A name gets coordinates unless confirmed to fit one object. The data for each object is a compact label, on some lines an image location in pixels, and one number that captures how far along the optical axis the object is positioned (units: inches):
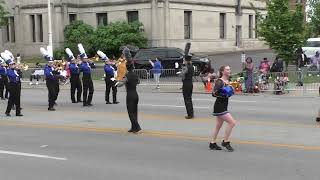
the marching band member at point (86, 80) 755.4
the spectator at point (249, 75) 896.3
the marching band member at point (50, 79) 708.7
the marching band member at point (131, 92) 490.6
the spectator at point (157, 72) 1047.0
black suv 1293.4
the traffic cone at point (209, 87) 966.5
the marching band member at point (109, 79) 781.3
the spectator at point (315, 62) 1110.9
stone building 1857.8
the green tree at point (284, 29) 1088.8
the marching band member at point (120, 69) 842.8
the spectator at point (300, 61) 1002.5
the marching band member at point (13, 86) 639.1
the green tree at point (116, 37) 1739.7
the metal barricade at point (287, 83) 903.1
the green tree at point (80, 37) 1818.2
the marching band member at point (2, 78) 796.6
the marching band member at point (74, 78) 799.1
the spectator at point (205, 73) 975.1
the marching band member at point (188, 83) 584.7
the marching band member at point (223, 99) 391.2
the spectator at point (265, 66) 976.1
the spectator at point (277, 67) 1013.2
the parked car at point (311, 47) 1298.8
